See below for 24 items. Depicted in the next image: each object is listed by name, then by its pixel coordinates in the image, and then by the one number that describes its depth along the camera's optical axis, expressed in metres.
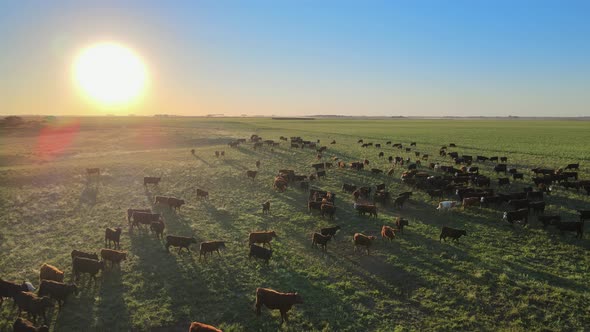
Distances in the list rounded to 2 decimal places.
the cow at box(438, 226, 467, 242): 16.41
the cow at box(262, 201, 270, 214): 20.84
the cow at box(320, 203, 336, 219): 19.85
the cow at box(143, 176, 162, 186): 27.24
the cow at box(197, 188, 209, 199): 23.67
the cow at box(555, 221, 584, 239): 16.61
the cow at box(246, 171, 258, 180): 29.05
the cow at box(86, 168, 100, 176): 29.69
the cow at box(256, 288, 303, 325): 10.81
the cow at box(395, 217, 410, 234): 17.62
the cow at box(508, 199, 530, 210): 20.59
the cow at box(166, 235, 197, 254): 15.19
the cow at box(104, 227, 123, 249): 15.82
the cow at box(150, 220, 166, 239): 16.73
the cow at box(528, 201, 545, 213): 19.91
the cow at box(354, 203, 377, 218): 19.94
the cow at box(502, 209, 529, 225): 18.38
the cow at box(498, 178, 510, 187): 26.48
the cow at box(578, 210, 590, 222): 18.24
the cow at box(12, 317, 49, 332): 9.37
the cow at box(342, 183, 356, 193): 25.08
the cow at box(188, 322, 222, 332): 9.45
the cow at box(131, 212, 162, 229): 18.09
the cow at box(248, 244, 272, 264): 14.29
